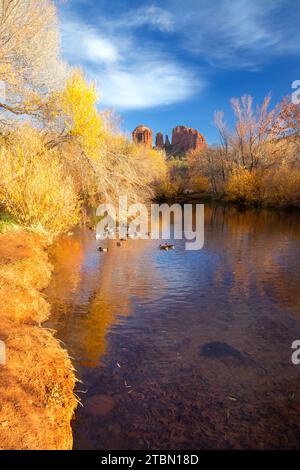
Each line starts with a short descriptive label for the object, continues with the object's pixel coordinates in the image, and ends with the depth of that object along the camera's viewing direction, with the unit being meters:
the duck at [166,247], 15.36
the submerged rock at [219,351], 6.30
